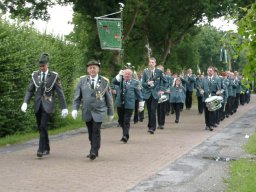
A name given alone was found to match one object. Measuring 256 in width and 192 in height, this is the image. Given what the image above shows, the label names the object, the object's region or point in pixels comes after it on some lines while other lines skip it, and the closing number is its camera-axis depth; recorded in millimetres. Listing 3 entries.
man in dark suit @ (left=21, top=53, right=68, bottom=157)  11234
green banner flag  21688
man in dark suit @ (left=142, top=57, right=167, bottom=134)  16047
